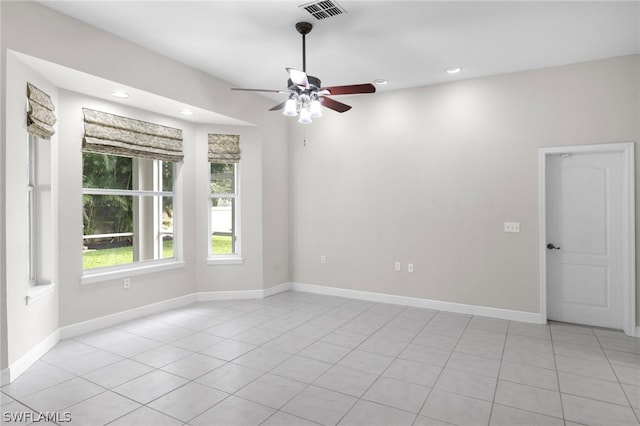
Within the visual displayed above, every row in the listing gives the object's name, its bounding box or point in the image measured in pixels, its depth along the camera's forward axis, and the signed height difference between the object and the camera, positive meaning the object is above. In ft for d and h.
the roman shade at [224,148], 17.39 +3.14
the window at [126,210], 13.82 +0.18
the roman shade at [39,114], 10.27 +3.04
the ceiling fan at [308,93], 10.30 +3.53
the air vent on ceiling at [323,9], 9.72 +5.64
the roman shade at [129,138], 13.17 +3.07
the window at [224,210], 18.02 +0.17
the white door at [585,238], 13.51 -1.07
